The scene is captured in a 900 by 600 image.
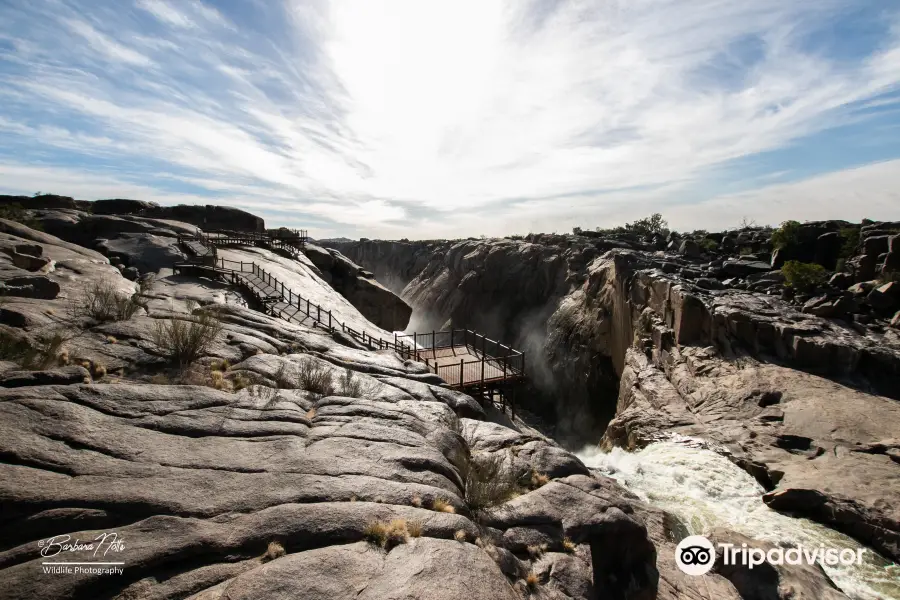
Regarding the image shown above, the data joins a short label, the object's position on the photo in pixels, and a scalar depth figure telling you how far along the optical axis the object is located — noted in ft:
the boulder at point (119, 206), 114.21
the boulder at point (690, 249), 98.37
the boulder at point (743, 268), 79.61
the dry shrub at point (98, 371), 21.81
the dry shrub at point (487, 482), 20.30
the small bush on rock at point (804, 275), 62.49
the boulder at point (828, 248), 81.30
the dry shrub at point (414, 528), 15.58
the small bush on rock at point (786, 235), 82.64
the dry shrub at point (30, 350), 20.66
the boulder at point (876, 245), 62.85
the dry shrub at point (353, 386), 28.53
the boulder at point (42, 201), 96.47
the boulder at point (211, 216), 124.67
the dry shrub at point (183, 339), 26.63
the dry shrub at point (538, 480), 23.26
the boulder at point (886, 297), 55.01
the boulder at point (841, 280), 65.51
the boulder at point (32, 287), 30.96
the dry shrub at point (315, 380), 27.66
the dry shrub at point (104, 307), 30.12
